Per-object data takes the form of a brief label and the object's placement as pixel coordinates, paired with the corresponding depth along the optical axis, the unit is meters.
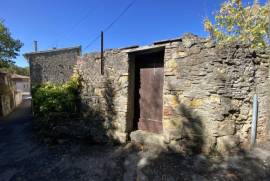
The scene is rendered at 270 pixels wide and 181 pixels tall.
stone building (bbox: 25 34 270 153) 3.08
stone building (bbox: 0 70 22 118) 10.50
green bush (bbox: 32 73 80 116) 5.27
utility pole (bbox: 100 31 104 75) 4.70
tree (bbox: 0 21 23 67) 13.38
